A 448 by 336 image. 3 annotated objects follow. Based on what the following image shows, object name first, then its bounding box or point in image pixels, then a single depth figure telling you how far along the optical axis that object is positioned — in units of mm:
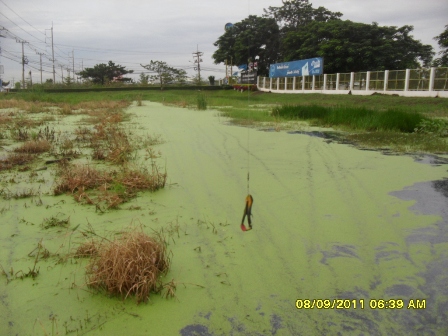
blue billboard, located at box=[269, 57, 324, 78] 26306
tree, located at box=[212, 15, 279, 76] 32125
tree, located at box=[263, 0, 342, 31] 32219
